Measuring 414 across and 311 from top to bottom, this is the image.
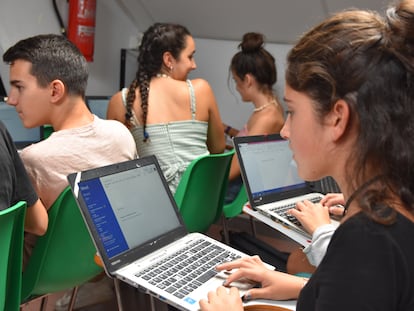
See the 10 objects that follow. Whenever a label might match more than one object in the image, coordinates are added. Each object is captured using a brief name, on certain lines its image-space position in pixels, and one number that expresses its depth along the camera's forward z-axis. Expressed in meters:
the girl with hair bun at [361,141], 0.65
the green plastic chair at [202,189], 1.80
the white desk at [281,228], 1.36
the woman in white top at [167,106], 2.17
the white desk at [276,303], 0.94
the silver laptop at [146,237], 1.03
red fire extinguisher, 3.06
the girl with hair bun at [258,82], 2.64
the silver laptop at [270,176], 1.68
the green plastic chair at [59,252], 1.40
